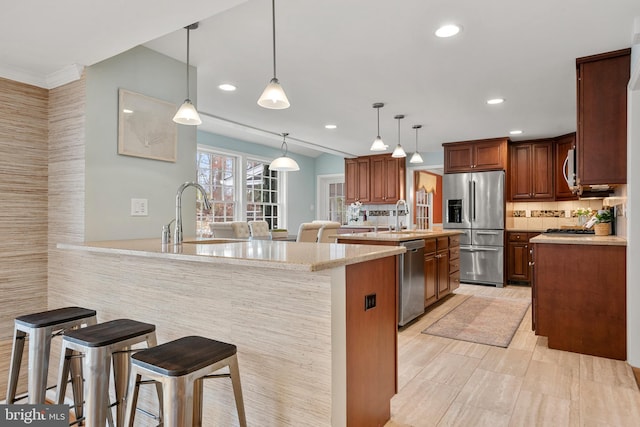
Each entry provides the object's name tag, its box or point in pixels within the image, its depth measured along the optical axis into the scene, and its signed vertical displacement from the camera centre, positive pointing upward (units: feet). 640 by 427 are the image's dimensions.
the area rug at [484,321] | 11.08 -3.36
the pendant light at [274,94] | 7.03 +2.37
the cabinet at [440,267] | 13.51 -1.84
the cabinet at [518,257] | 18.99 -1.86
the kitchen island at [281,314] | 4.90 -1.41
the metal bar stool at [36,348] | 5.82 -1.95
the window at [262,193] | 23.53 +1.85
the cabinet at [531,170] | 19.42 +2.61
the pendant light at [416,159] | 16.02 +2.63
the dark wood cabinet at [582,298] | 9.09 -1.96
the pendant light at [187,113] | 7.98 +2.30
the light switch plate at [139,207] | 8.39 +0.34
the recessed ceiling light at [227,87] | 11.81 +4.27
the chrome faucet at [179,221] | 7.22 +0.02
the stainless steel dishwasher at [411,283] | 11.60 -1.97
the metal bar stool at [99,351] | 5.01 -1.75
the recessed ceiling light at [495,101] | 13.08 +4.19
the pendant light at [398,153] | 14.28 +2.58
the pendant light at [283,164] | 16.56 +2.51
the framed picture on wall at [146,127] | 8.14 +2.16
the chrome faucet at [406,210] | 23.44 +0.68
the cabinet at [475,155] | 19.30 +3.44
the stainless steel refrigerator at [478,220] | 19.12 +0.03
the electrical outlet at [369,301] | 5.72 -1.24
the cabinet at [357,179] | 24.99 +2.81
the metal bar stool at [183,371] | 4.14 -1.71
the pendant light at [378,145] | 13.11 +2.63
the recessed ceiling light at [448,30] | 8.06 +4.14
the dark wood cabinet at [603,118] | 9.04 +2.47
